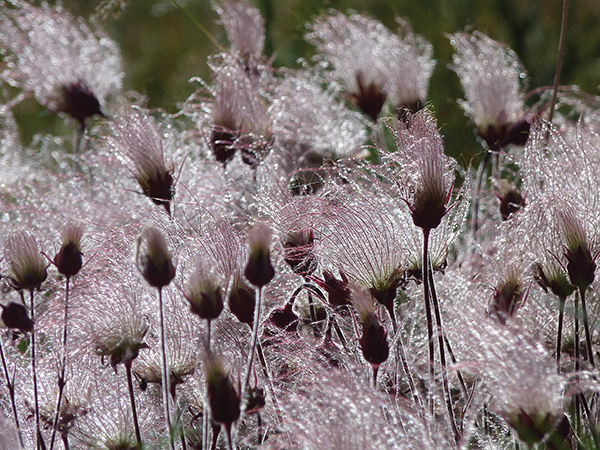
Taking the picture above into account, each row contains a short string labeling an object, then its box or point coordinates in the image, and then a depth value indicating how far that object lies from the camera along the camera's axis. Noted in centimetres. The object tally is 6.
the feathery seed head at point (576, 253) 182
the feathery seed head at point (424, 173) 182
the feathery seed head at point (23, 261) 184
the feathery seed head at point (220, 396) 177
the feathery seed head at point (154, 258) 179
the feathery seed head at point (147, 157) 189
